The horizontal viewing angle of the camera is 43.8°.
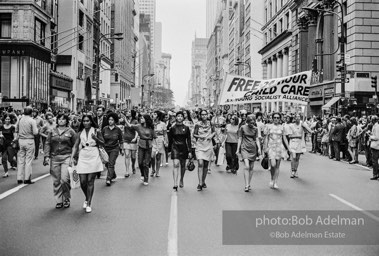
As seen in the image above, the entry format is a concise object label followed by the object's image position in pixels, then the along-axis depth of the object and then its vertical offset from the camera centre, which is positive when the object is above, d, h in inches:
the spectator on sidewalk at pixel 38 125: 722.2 -6.4
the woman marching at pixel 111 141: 478.9 -20.1
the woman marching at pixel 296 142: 547.8 -23.5
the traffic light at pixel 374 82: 1080.1 +94.4
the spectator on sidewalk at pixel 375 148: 534.0 -28.0
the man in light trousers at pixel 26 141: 461.1 -19.9
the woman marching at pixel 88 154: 341.4 -24.2
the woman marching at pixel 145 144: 485.7 -23.4
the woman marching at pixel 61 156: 350.3 -26.1
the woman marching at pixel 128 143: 544.7 -24.9
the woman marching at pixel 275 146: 460.8 -23.0
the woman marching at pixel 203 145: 447.2 -22.1
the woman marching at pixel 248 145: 442.3 -21.5
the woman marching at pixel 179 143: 448.1 -20.2
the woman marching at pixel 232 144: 576.4 -26.6
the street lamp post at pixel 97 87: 1375.0 +100.1
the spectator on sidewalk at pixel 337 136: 796.6 -22.2
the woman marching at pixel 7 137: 555.8 -19.4
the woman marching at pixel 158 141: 559.8 -23.2
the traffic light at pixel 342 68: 1030.8 +120.5
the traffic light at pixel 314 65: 1592.0 +197.1
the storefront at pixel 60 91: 1722.4 +118.6
